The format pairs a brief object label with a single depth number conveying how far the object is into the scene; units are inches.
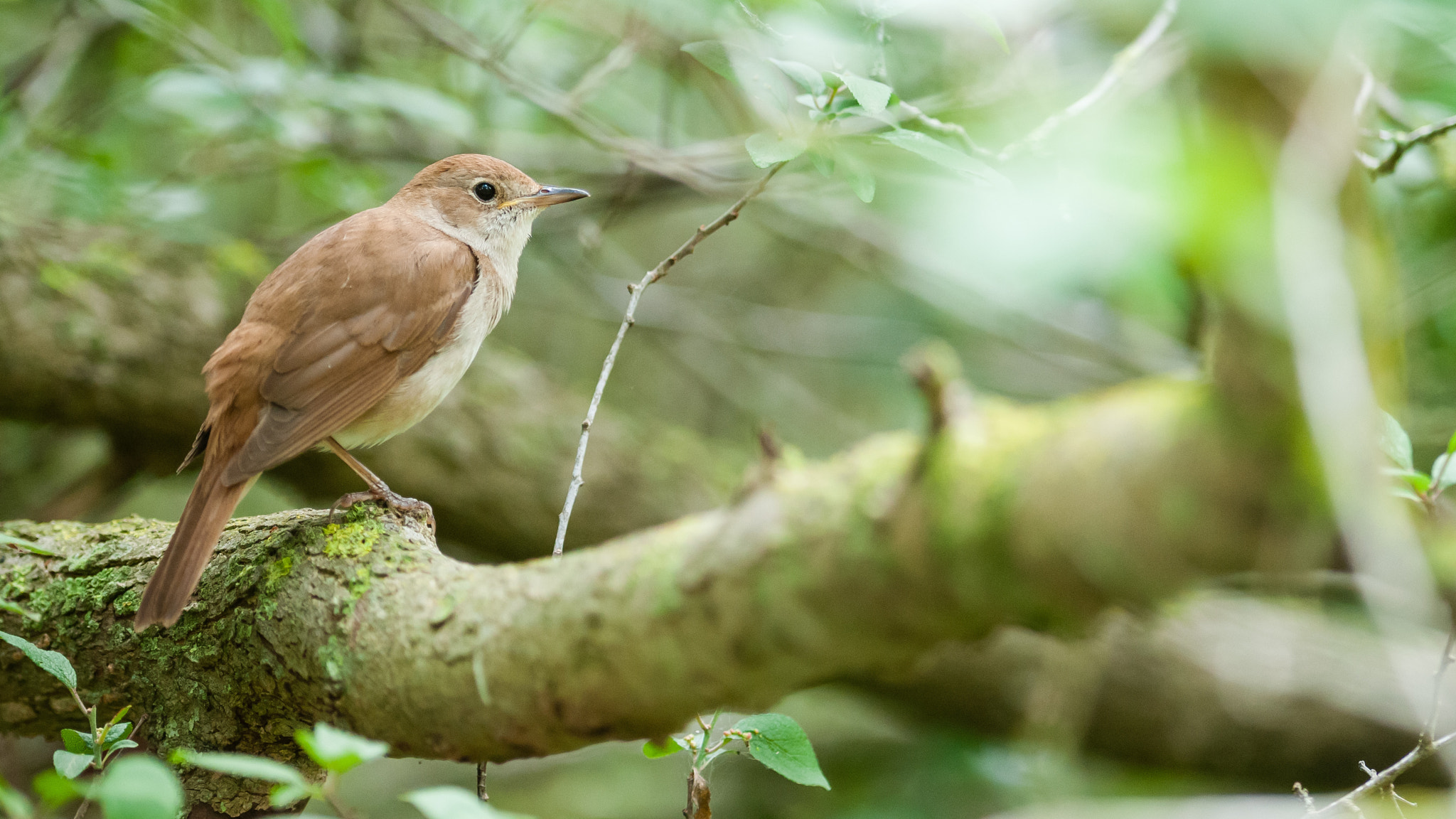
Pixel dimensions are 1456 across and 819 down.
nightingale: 216.4
